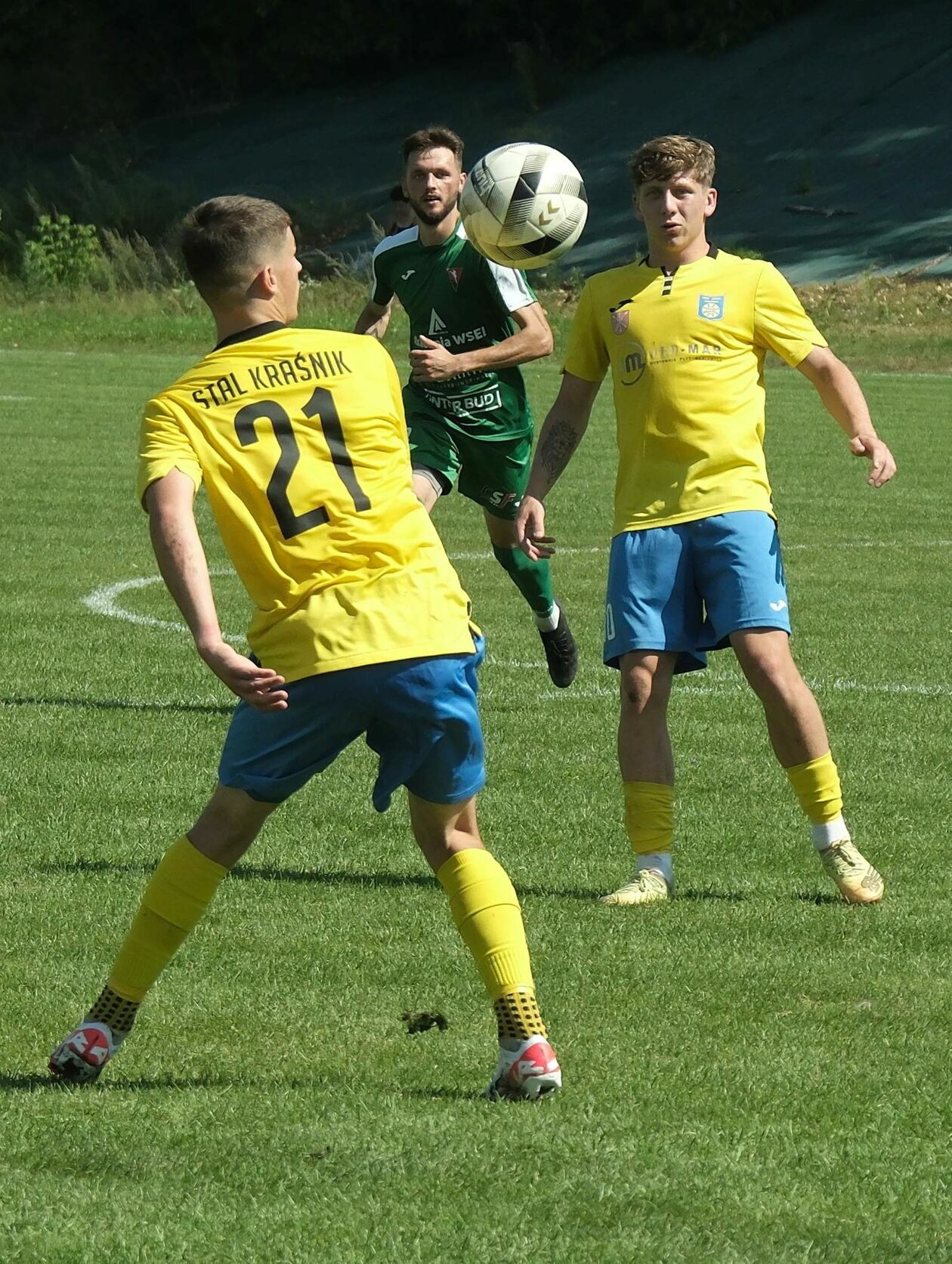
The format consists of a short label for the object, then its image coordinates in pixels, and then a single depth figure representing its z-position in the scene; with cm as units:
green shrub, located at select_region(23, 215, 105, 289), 7175
